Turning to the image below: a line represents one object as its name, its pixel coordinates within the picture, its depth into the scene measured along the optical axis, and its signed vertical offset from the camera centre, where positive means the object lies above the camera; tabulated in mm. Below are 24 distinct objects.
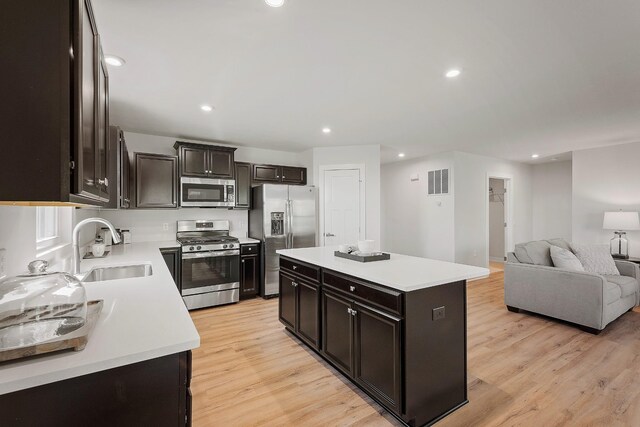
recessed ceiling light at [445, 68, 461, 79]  2464 +1161
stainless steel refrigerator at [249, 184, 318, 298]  4582 -121
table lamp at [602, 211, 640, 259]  4508 -221
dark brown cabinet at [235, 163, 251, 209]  4797 +455
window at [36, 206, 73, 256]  2080 -96
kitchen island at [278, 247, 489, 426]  1811 -782
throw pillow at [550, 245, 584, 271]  3543 -562
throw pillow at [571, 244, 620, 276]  3819 -599
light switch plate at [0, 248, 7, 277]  1291 -203
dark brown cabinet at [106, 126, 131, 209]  2529 +420
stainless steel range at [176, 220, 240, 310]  4016 -765
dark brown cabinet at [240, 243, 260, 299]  4473 -838
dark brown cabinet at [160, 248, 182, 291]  3918 -636
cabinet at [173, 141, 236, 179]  4258 +784
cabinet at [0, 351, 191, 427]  854 -571
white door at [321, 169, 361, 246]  5176 +129
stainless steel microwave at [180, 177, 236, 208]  4297 +319
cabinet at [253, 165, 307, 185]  5023 +677
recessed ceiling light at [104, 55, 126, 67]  2234 +1166
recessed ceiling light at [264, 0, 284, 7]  1653 +1163
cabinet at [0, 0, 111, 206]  794 +304
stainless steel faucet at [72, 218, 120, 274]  1916 -161
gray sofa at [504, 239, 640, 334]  3180 -883
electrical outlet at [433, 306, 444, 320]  1913 -638
